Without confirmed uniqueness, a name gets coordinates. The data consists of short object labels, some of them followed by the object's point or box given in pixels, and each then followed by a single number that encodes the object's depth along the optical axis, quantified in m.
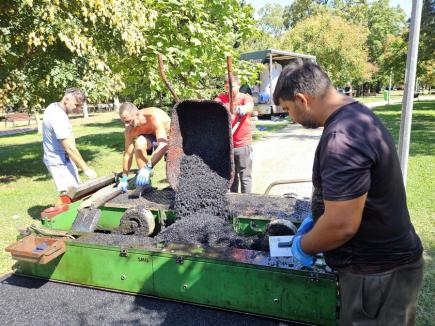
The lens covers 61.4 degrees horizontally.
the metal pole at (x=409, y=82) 3.68
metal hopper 4.32
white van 19.15
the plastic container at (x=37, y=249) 3.25
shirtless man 4.70
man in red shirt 5.25
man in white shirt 4.92
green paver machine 2.73
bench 28.41
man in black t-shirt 1.58
